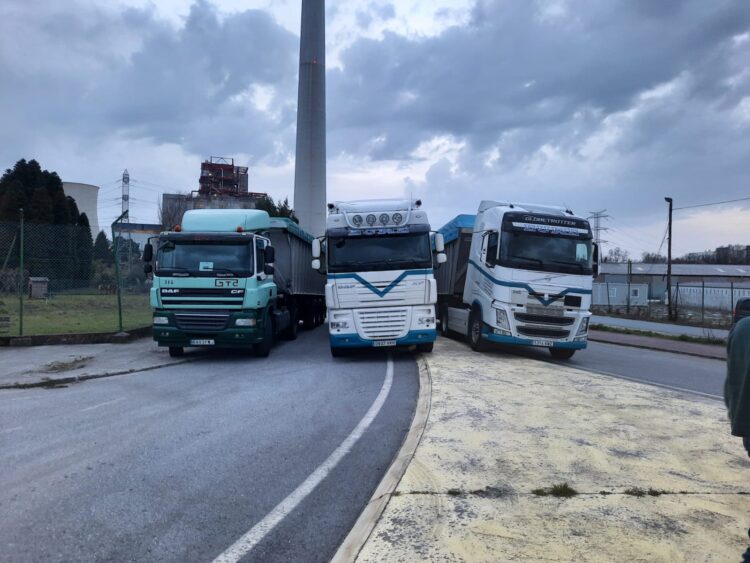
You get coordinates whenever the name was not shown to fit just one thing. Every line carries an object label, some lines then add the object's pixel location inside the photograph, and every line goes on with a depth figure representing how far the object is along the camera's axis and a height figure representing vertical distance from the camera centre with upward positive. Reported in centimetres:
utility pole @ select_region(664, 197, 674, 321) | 3871 +300
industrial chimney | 4778 +1283
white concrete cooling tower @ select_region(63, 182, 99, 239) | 6812 +961
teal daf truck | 1253 -14
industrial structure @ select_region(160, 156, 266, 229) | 6756 +1118
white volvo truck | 1309 +13
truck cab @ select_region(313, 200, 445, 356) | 1265 +3
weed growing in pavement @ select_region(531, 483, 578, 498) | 441 -158
